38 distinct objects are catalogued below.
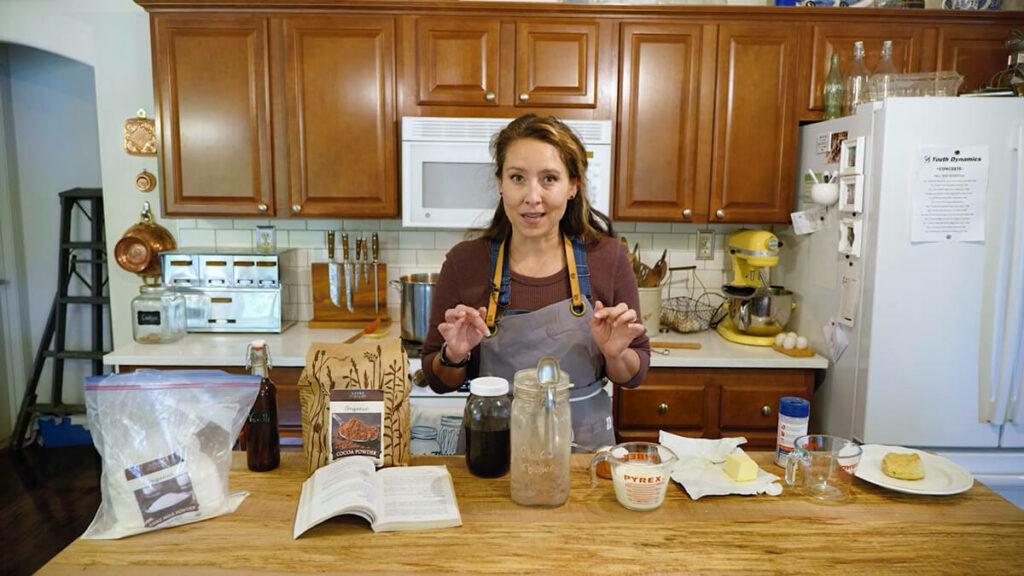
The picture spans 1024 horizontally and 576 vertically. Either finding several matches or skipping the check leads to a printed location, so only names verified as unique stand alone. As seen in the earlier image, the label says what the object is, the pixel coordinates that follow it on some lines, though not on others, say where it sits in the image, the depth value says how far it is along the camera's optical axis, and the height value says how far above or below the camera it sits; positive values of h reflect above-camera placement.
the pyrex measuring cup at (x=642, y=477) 1.14 -0.44
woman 1.65 -0.21
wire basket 3.01 -0.44
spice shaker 1.31 -0.40
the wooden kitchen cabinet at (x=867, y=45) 2.71 +0.70
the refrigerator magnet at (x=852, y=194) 2.33 +0.09
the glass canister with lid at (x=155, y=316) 2.71 -0.43
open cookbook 1.09 -0.49
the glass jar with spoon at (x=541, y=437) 1.11 -0.38
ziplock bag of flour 1.08 -0.39
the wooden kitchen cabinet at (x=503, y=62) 2.70 +0.62
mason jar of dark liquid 1.25 -0.42
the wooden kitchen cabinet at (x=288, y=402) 2.58 -0.73
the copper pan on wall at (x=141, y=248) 3.05 -0.17
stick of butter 1.26 -0.47
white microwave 2.71 +0.20
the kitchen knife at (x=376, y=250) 3.02 -0.17
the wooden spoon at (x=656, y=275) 2.99 -0.26
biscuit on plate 1.26 -0.47
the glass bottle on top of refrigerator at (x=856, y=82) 2.60 +0.53
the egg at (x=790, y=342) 2.69 -0.50
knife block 2.98 -0.41
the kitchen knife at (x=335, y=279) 2.96 -0.29
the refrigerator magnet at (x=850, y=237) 2.35 -0.07
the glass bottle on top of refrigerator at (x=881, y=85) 2.48 +0.50
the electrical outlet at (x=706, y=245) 3.18 -0.14
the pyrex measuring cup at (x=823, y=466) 1.22 -0.46
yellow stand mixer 2.80 -0.36
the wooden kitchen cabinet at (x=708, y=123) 2.73 +0.38
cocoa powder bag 1.25 -0.32
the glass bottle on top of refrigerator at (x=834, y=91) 2.67 +0.50
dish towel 1.23 -0.49
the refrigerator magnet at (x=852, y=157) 2.33 +0.21
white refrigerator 2.20 -0.20
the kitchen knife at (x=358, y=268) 2.99 -0.25
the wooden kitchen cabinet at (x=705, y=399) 2.62 -0.72
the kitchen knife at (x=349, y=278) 2.98 -0.29
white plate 1.22 -0.49
